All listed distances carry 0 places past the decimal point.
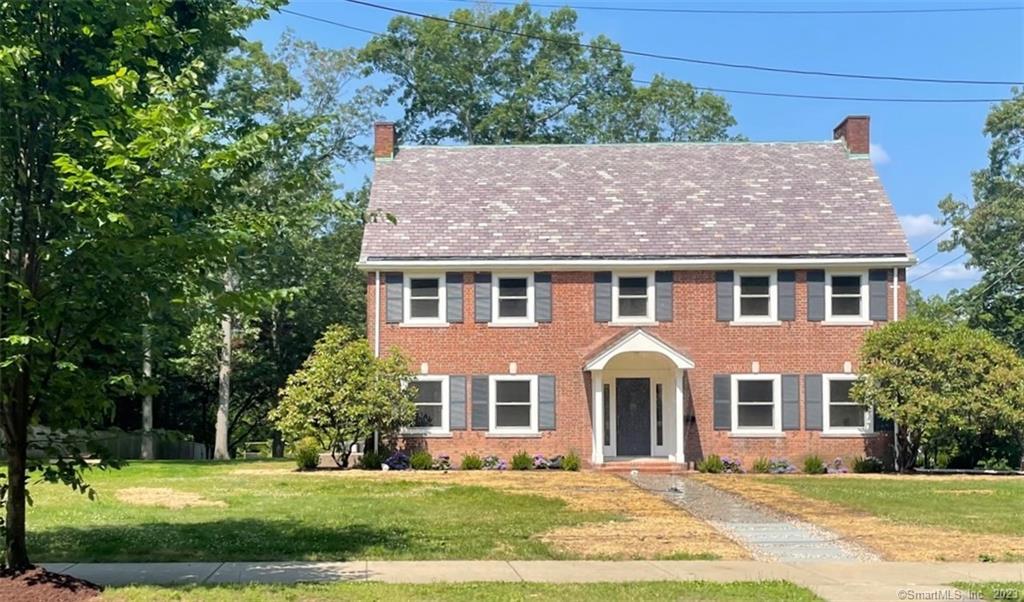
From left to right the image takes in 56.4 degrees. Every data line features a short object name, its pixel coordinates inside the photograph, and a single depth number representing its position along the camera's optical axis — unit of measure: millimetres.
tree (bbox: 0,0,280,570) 8250
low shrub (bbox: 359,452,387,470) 23109
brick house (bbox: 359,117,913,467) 23938
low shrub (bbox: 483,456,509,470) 23656
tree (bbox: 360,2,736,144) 45406
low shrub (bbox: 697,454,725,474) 23062
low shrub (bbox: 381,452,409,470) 23125
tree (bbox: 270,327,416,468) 22281
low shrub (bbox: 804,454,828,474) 23000
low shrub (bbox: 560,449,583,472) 23219
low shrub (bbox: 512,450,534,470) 23312
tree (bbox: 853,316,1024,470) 21359
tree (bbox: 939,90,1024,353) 40000
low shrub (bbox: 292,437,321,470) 22703
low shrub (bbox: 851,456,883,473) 23203
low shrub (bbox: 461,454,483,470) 23453
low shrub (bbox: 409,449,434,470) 23078
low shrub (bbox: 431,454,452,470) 23453
